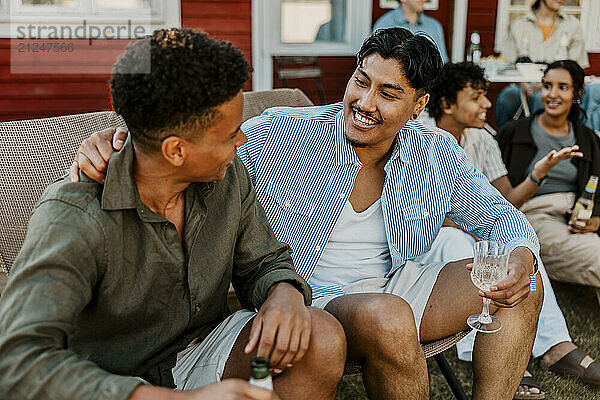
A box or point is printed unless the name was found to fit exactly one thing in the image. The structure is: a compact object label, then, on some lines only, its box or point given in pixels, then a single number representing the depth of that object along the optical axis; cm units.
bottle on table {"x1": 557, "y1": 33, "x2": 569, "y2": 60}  602
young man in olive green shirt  117
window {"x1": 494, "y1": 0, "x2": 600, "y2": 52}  682
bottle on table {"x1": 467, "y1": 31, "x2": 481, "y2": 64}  595
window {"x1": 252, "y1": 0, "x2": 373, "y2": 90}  608
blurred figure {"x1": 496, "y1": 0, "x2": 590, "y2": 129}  605
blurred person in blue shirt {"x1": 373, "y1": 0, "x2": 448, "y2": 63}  607
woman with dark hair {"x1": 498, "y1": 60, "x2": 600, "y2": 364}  321
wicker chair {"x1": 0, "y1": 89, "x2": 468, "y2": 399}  200
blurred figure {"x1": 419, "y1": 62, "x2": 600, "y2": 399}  264
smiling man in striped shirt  195
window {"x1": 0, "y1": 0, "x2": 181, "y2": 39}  539
